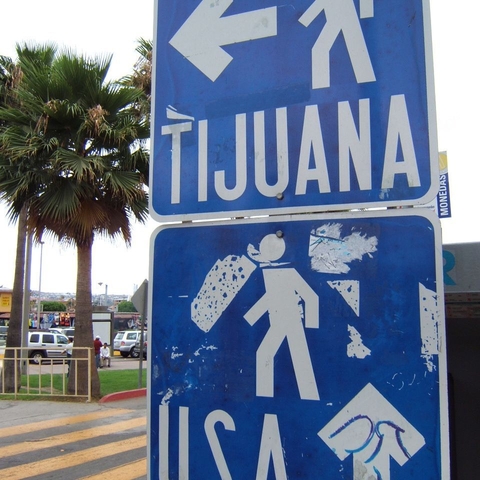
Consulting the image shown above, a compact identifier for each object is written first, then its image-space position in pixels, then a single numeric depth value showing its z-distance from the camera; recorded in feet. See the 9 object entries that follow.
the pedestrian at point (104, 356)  95.71
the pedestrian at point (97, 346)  78.18
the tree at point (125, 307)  364.99
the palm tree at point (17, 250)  54.70
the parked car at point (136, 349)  123.75
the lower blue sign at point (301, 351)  4.30
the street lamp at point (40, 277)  175.58
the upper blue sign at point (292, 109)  4.73
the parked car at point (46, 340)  105.65
